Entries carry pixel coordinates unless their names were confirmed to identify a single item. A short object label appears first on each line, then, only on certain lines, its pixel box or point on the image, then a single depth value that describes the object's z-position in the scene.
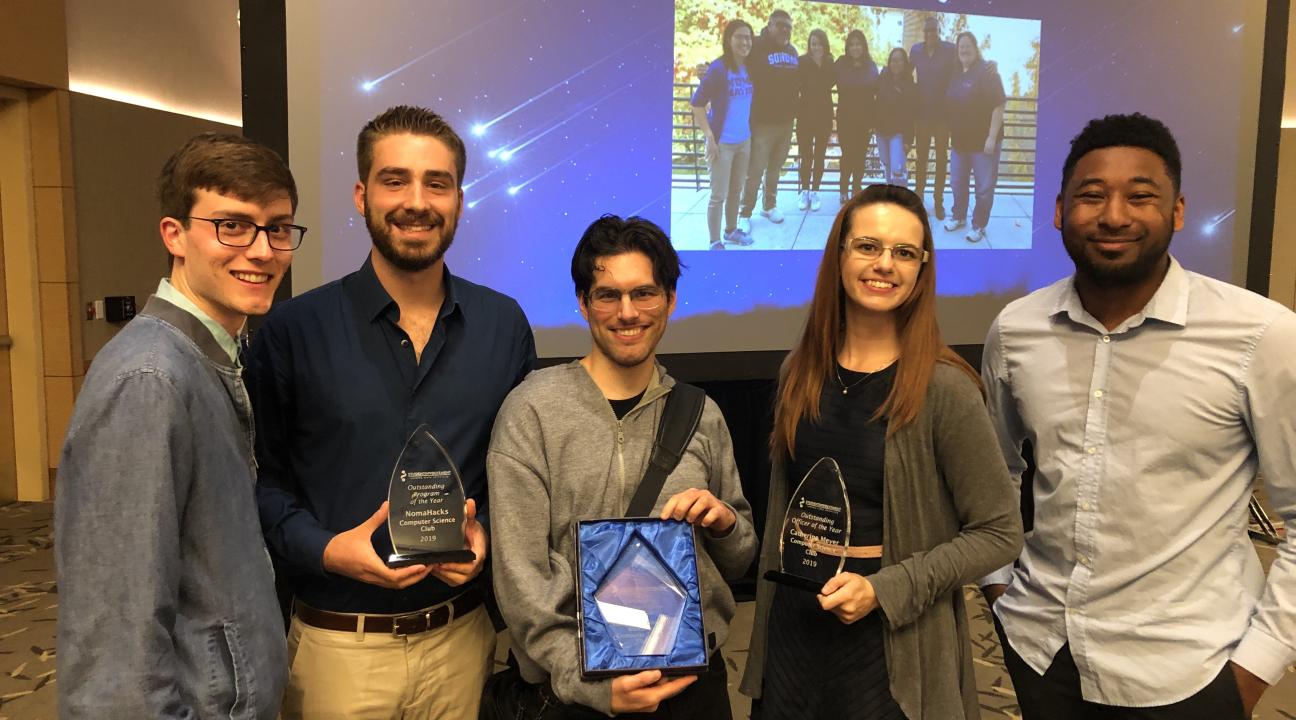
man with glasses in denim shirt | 1.20
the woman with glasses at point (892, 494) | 1.64
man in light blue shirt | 1.72
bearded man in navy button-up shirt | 1.82
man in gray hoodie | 1.61
